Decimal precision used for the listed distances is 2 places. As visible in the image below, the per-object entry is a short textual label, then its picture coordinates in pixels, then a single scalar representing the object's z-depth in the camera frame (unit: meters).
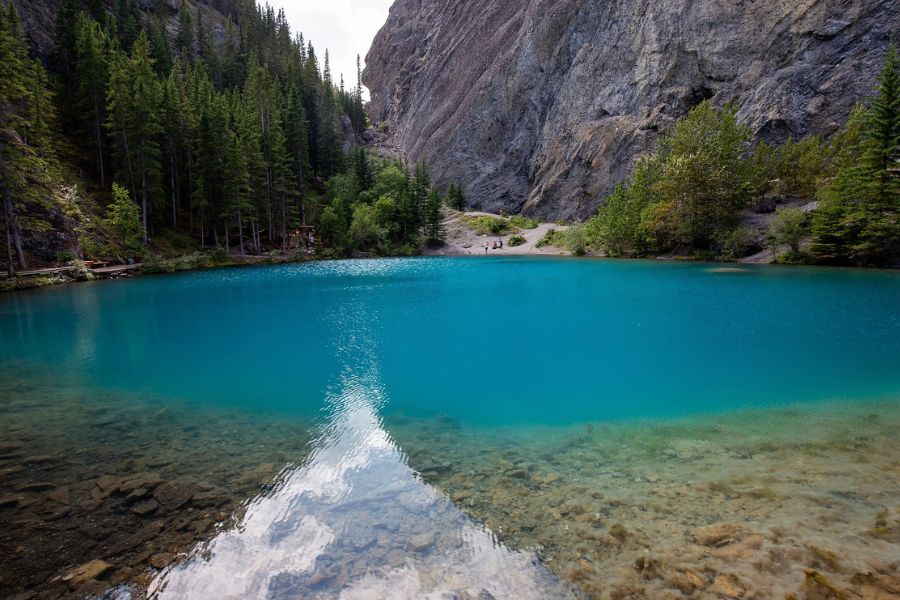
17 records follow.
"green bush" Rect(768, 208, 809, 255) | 40.97
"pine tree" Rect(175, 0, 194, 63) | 85.19
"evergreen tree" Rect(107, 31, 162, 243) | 46.41
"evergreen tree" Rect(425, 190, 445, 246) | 76.56
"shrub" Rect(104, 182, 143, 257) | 42.34
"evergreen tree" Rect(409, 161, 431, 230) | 75.56
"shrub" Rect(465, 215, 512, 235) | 82.19
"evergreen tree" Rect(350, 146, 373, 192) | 82.06
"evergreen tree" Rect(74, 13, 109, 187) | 50.06
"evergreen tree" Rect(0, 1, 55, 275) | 28.38
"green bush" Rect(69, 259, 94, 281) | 35.28
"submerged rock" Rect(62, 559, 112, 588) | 4.91
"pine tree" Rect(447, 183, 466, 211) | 96.69
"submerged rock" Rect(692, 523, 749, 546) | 5.36
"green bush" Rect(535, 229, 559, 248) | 73.00
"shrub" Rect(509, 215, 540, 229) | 82.94
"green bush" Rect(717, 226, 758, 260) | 46.78
